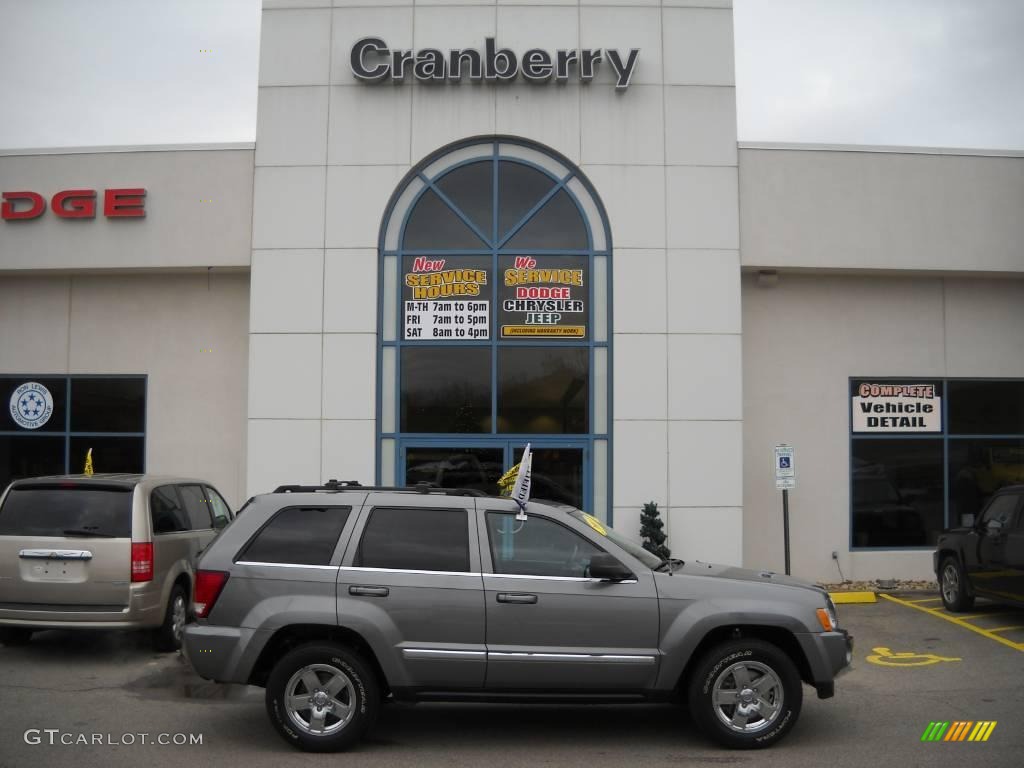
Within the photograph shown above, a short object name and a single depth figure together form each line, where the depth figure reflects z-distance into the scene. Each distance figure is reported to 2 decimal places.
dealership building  14.09
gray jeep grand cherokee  6.62
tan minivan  9.07
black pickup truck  11.25
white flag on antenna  7.35
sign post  13.48
